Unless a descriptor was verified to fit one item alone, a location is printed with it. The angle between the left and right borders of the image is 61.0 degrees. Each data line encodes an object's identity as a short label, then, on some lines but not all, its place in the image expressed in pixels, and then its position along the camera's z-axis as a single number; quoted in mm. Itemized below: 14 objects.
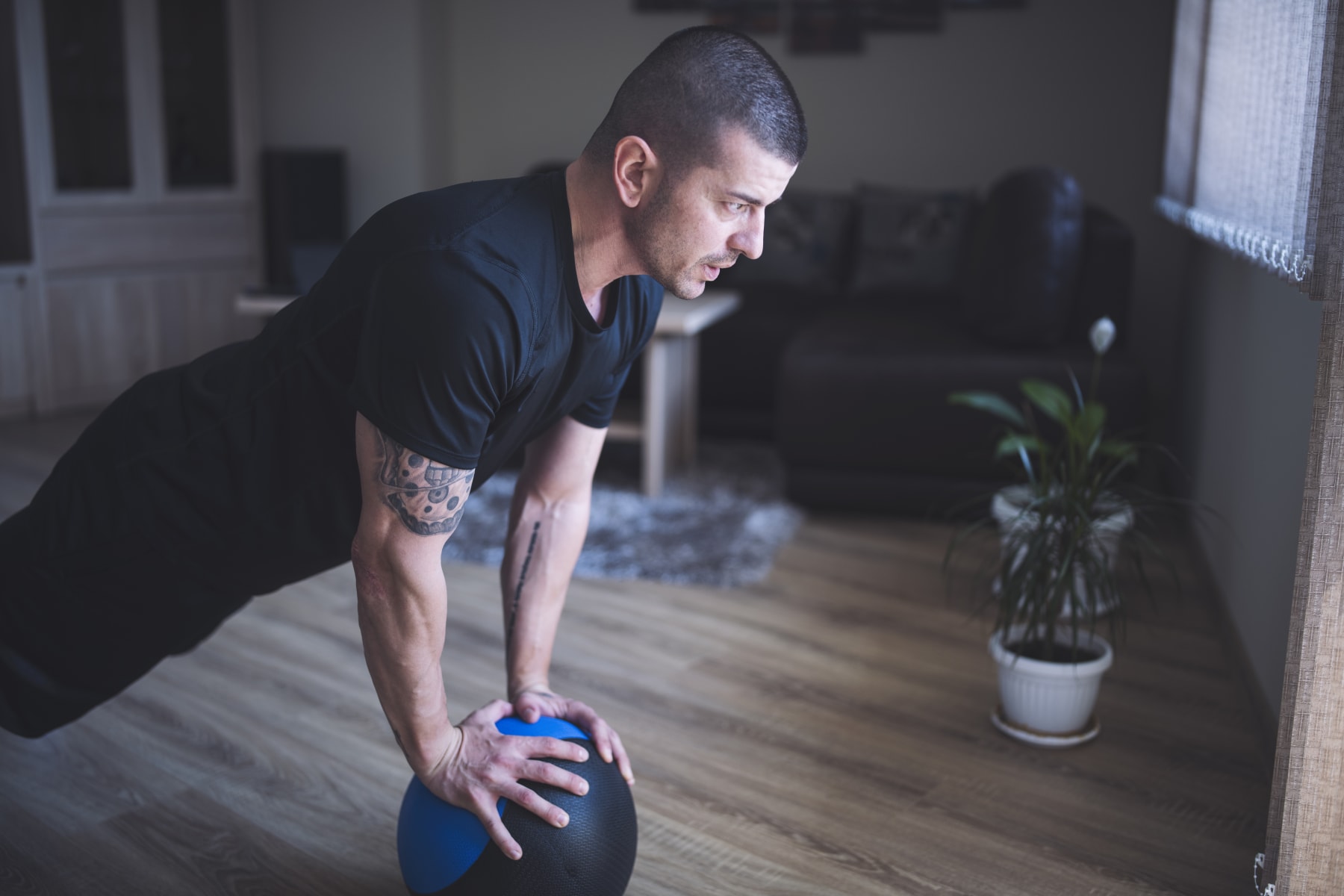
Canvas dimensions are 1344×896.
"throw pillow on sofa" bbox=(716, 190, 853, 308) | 4629
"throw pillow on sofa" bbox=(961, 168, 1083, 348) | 3271
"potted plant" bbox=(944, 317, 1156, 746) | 2033
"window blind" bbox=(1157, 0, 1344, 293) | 1515
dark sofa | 3273
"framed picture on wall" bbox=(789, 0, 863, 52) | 4898
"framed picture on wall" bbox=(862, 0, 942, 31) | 4770
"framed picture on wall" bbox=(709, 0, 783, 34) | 4996
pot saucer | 2100
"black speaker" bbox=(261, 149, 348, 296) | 5191
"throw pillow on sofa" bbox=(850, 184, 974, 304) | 4430
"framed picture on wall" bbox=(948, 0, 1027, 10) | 4652
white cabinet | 4488
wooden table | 3455
